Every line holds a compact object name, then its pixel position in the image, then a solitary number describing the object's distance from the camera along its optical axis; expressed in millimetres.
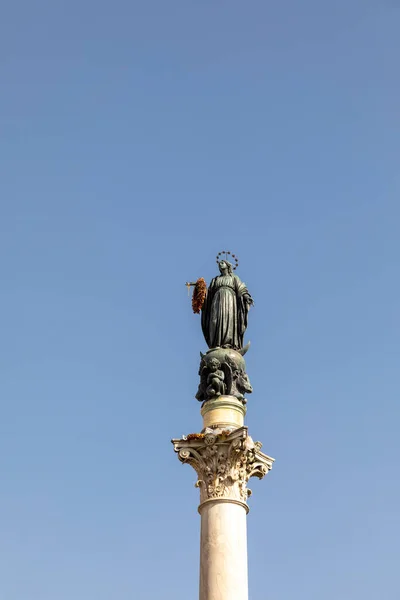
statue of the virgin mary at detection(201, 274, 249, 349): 25016
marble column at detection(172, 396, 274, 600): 20312
